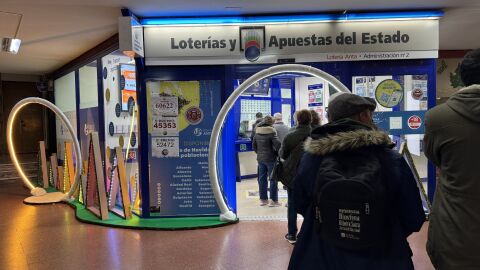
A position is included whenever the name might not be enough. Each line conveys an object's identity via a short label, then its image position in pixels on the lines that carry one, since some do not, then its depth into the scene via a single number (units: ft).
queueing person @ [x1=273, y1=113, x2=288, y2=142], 21.91
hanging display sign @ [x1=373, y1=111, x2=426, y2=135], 16.56
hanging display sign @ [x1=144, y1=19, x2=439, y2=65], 16.24
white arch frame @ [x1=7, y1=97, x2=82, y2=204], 20.67
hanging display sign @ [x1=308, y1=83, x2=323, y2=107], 29.17
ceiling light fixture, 17.72
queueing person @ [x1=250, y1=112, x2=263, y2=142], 27.66
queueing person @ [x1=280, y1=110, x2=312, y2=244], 12.89
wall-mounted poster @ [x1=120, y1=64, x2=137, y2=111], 18.99
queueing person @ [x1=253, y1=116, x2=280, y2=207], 19.57
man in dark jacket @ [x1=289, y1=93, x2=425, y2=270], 4.78
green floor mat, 15.71
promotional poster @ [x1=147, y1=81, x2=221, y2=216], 16.87
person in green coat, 4.62
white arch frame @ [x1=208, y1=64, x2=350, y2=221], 14.97
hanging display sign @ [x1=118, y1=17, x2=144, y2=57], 14.55
